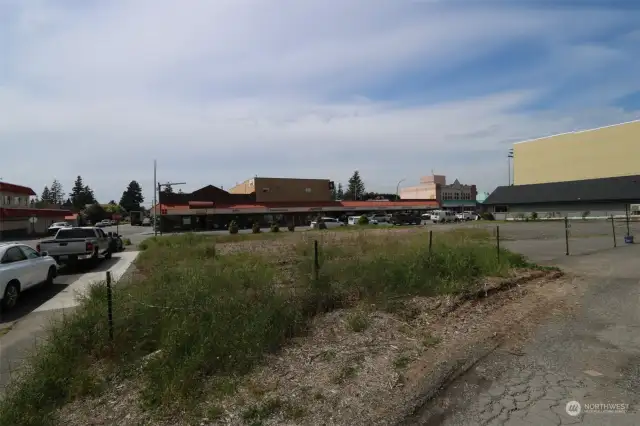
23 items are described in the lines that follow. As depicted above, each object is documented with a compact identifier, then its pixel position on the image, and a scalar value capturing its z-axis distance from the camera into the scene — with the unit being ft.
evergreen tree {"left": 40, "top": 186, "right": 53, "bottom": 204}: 611.26
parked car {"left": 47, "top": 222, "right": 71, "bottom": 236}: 182.80
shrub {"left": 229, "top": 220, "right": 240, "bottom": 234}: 154.81
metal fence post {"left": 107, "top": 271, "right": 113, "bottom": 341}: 20.40
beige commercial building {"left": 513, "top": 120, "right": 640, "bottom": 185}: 221.46
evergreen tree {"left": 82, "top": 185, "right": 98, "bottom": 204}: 530.68
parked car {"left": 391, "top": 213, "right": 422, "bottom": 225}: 201.77
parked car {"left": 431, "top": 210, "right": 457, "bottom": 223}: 216.95
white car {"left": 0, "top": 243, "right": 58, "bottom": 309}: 33.47
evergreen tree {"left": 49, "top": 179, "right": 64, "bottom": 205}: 614.75
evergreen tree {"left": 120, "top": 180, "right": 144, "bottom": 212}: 558.15
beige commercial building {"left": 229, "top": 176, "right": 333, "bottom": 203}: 261.24
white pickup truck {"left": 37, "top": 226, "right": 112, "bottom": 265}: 58.70
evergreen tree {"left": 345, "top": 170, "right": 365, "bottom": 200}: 555.57
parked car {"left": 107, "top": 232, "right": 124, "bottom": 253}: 89.03
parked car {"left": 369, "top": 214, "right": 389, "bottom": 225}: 206.28
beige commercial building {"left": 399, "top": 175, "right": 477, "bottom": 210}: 397.19
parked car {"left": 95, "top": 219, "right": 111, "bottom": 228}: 299.40
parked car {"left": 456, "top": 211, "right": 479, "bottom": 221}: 230.81
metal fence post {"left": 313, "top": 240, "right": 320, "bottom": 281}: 28.07
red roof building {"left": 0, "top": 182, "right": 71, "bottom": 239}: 167.53
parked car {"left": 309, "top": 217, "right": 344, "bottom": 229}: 178.94
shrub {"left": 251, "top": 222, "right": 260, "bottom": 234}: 152.05
